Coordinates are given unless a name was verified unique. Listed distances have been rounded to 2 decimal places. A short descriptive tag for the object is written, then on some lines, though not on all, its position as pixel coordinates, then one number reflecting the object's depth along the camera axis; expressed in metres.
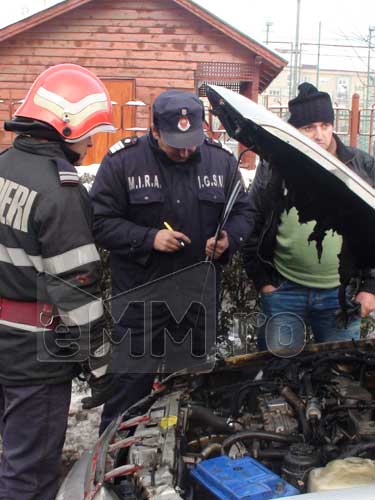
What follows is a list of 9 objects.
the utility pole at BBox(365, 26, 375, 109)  23.10
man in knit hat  3.59
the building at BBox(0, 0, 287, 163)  14.20
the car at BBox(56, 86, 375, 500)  2.09
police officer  3.38
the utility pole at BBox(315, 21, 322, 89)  35.42
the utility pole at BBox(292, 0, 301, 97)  26.88
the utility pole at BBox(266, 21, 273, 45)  36.64
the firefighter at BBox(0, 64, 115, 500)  2.51
